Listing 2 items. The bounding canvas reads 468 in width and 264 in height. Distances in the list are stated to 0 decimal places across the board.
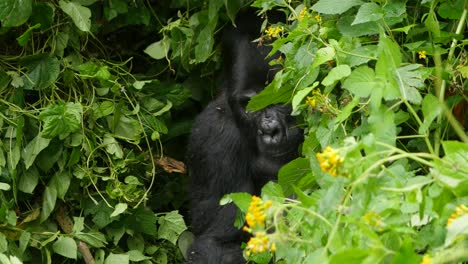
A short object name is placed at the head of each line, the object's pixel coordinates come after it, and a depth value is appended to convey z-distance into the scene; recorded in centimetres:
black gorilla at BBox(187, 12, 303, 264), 691
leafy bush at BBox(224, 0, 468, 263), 330
